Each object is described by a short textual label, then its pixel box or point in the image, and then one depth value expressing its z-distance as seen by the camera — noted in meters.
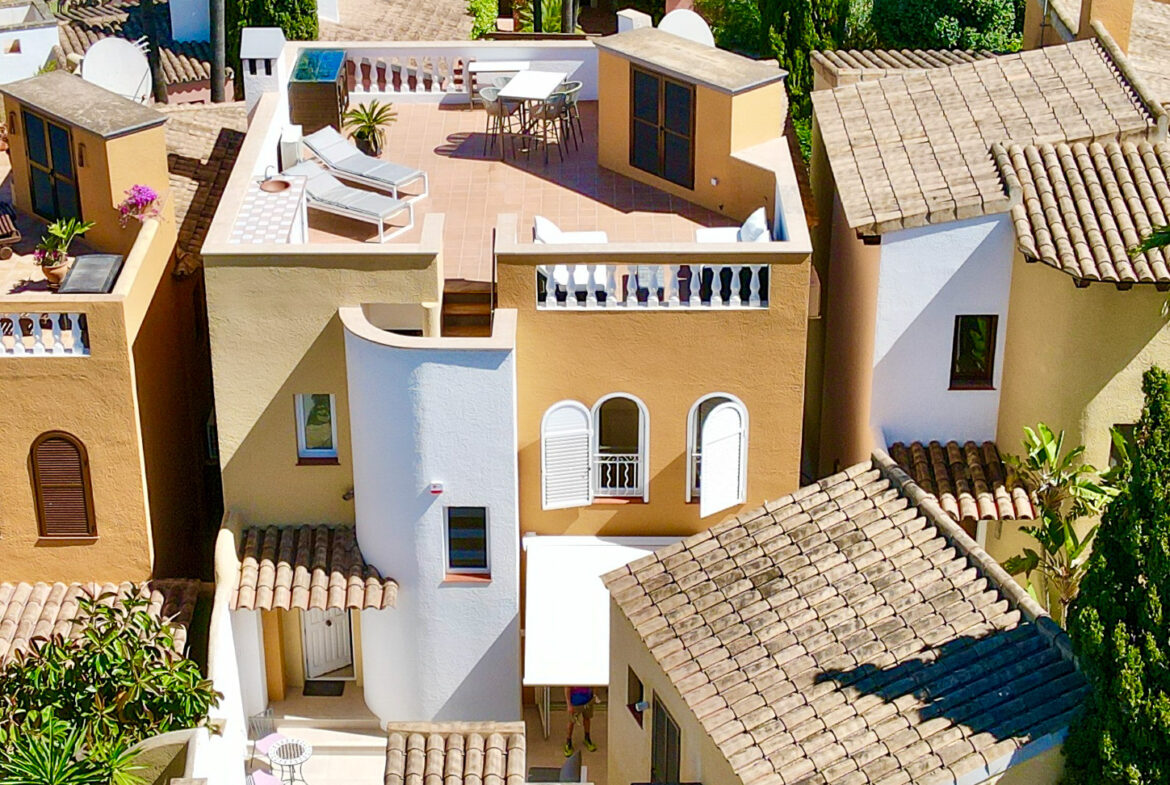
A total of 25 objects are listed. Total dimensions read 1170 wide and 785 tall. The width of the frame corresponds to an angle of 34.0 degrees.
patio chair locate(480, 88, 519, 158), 39.12
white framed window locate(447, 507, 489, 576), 33.53
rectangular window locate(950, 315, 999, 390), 33.91
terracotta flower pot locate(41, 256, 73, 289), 35.22
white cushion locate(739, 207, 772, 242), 33.31
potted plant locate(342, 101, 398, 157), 38.97
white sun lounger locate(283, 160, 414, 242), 34.72
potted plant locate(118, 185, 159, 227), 36.22
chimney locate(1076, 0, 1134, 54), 37.81
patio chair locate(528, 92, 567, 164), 39.03
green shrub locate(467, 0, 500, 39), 63.72
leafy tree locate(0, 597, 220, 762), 29.41
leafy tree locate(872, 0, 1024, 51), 57.97
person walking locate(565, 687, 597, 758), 34.56
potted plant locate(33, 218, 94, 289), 35.22
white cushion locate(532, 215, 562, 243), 33.06
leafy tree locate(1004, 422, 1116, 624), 31.03
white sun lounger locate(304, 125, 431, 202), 36.09
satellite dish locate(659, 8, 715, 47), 40.12
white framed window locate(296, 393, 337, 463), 34.06
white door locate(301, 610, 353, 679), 36.03
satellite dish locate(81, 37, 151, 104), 41.78
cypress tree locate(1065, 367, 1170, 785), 23.84
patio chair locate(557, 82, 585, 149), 39.03
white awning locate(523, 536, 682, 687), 32.62
